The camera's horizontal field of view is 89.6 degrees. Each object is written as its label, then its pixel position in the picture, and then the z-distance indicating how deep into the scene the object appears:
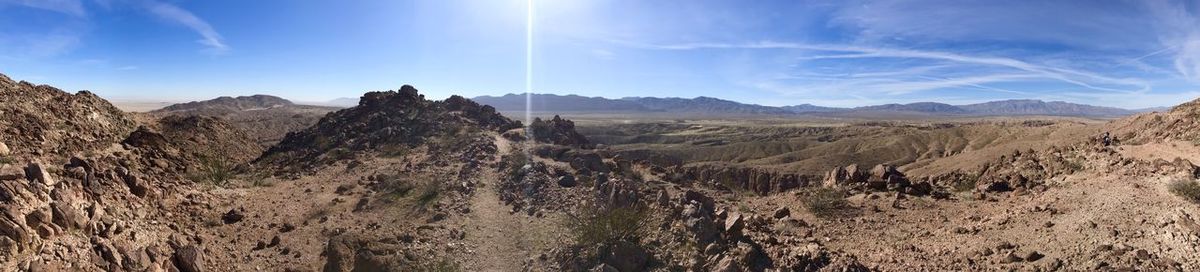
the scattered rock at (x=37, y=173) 11.62
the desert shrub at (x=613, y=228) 13.56
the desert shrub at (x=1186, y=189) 13.13
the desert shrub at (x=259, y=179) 21.94
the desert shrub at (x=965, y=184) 20.16
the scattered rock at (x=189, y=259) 12.20
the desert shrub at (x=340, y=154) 26.42
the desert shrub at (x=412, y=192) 19.09
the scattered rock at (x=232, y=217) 16.33
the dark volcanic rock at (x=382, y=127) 28.03
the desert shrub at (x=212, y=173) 20.36
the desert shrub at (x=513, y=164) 21.87
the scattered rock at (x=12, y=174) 11.14
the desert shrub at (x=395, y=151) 27.03
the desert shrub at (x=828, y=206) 17.59
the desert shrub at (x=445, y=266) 14.03
